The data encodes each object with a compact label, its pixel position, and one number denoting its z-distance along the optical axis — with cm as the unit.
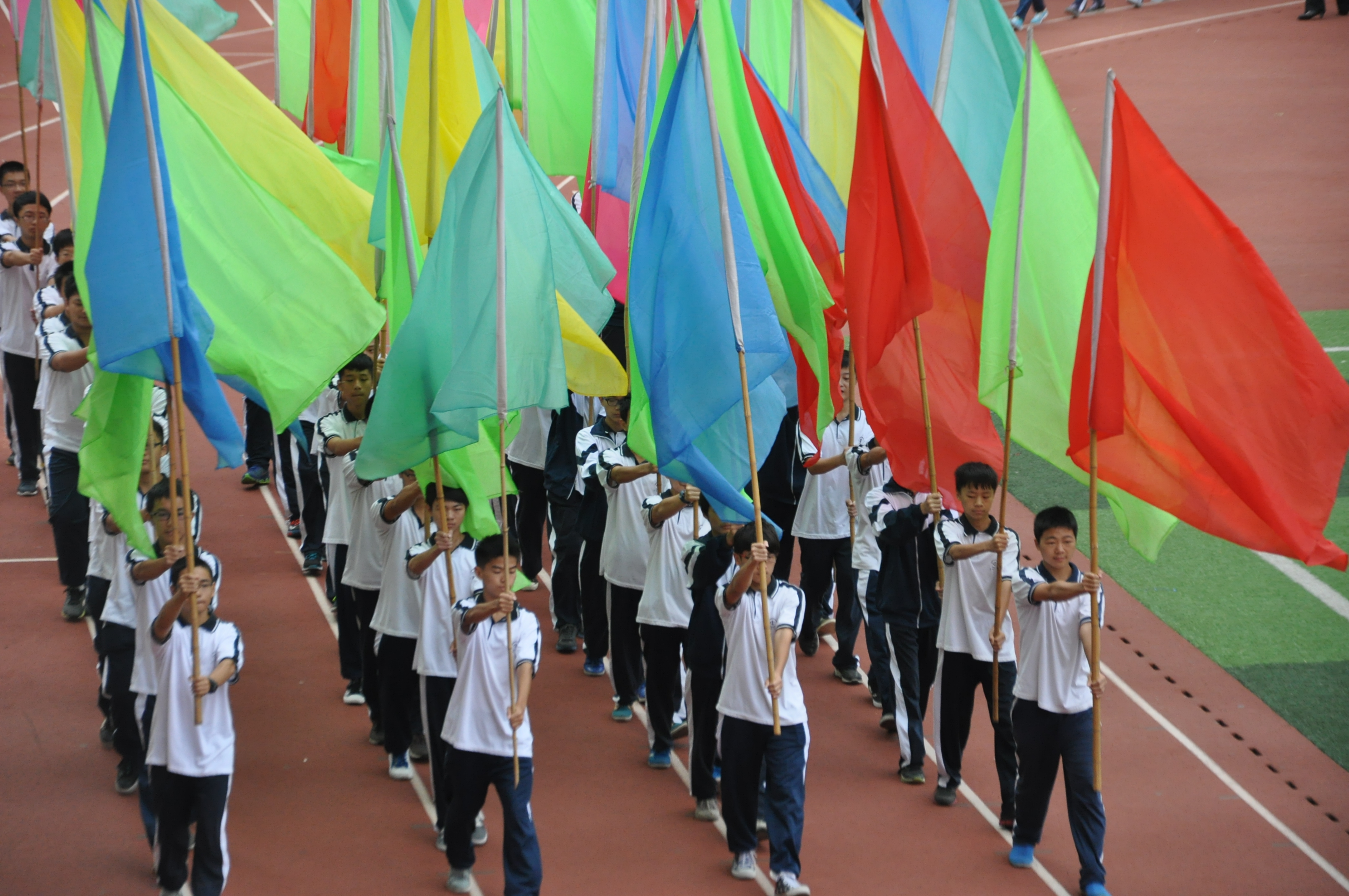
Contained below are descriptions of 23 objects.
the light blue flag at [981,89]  1761
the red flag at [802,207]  1772
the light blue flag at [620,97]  2073
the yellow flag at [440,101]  1886
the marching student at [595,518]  1847
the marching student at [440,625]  1537
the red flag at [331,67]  2448
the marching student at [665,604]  1689
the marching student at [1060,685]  1489
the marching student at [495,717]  1388
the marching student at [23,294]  2252
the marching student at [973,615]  1586
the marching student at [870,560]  1800
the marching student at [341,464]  1778
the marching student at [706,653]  1555
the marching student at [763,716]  1461
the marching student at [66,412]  1878
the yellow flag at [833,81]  2048
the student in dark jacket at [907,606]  1716
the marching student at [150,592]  1442
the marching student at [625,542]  1786
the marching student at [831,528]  1917
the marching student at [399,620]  1598
